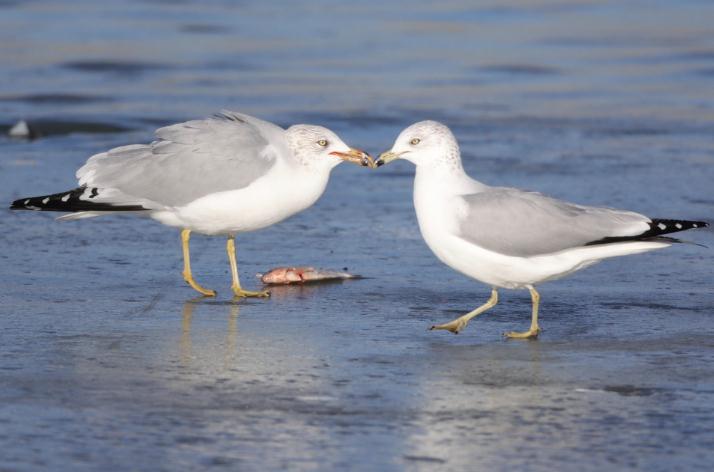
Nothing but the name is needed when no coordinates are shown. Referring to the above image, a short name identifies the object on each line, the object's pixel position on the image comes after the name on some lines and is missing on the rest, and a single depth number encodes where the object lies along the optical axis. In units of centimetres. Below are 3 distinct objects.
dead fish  1477
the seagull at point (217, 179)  1466
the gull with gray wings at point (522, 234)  1272
